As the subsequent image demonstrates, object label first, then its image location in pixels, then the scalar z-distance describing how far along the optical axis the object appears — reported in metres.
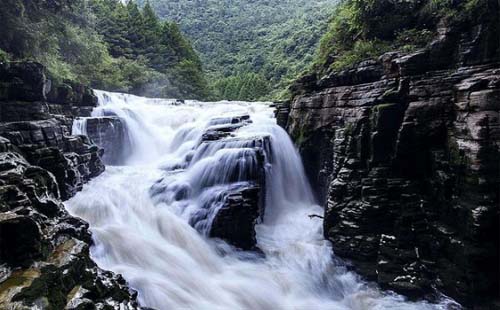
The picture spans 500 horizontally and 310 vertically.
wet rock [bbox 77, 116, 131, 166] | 16.17
